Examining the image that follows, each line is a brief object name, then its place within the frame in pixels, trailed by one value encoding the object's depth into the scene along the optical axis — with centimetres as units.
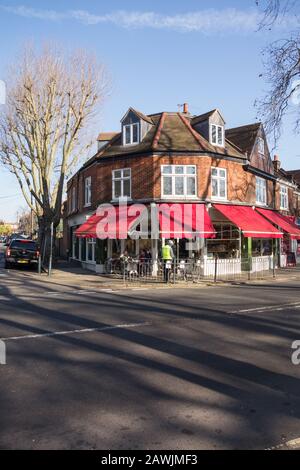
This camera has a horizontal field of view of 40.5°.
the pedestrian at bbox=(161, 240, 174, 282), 1717
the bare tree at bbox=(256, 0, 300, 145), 1452
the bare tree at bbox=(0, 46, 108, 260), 2298
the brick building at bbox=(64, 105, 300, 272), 2122
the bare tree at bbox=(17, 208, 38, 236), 9158
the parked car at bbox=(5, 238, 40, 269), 2341
